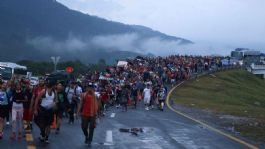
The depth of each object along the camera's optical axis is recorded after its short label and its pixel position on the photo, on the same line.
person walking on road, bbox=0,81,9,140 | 15.34
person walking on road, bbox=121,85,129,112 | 31.05
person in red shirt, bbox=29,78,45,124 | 15.02
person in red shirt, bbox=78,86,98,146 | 14.60
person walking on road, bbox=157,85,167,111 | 32.09
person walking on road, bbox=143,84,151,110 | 32.94
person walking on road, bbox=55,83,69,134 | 16.80
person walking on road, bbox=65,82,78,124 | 21.15
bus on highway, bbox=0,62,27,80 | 47.28
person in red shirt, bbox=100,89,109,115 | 27.59
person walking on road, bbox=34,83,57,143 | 14.27
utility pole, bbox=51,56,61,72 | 35.12
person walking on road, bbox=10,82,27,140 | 15.33
